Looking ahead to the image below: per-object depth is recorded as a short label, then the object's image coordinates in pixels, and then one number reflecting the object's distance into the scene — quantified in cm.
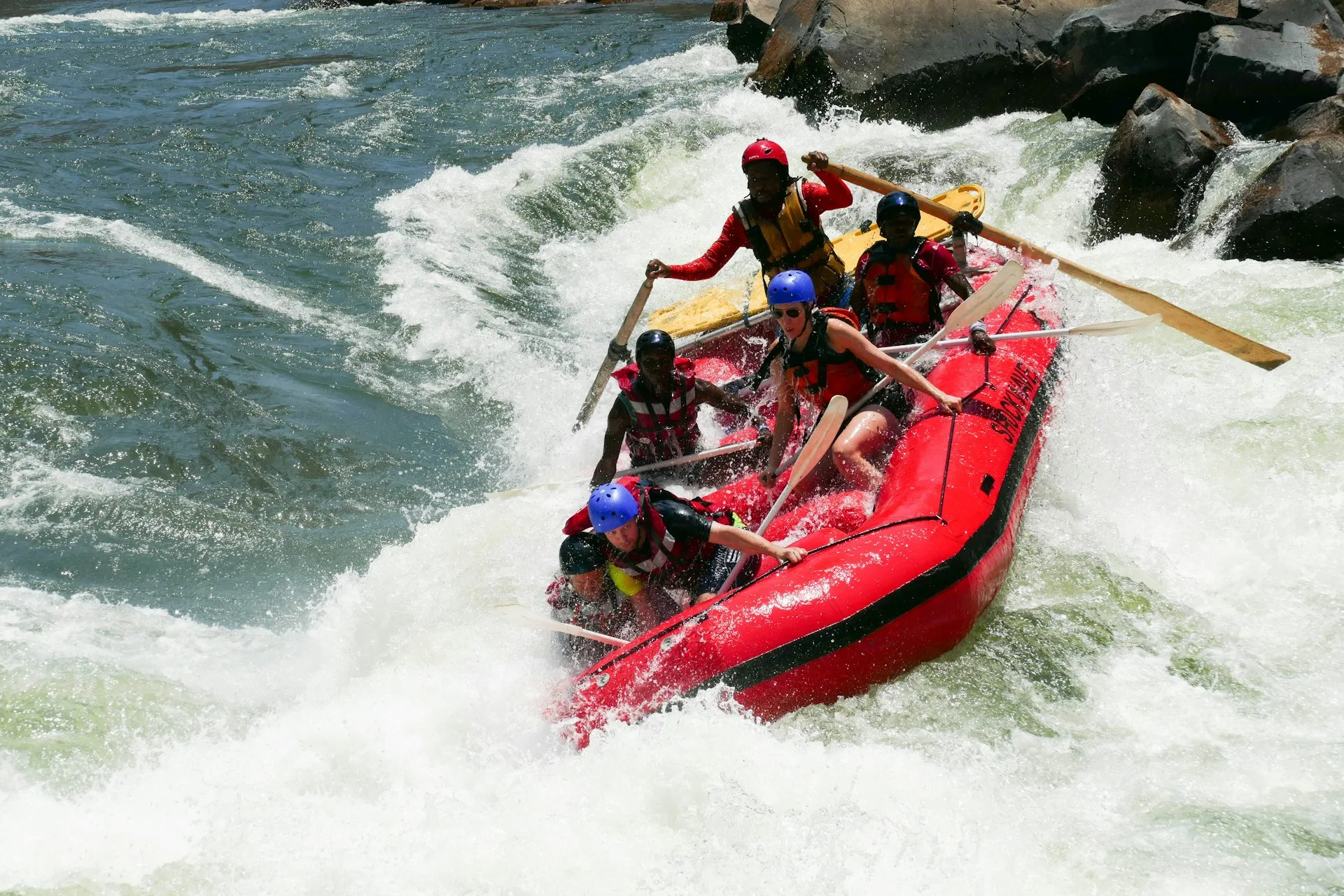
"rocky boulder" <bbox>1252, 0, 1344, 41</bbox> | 1912
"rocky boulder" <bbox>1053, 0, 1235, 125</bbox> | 1989
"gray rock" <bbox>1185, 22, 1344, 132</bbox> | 1797
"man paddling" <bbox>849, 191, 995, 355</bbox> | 1120
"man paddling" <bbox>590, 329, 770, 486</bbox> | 1111
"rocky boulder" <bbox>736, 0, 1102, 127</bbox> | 2308
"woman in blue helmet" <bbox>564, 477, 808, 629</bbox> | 855
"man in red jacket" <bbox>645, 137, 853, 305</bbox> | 1202
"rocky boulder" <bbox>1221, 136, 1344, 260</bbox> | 1502
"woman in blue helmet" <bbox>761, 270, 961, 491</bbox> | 979
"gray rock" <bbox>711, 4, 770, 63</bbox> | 3011
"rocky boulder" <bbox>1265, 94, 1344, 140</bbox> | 1678
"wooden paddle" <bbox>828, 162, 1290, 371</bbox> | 1113
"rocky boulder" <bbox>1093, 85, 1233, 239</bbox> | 1711
